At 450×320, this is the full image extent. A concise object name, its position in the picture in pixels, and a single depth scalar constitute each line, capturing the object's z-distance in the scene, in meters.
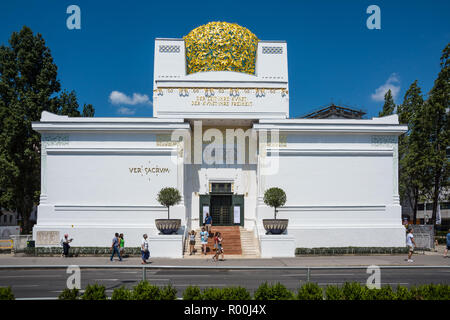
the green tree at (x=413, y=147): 32.72
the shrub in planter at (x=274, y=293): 7.85
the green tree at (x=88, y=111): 45.22
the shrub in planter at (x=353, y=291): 7.88
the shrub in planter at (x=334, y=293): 7.87
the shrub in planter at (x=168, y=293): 7.87
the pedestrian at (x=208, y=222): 25.81
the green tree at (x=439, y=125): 31.30
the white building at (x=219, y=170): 25.77
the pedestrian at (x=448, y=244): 22.77
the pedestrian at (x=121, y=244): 21.84
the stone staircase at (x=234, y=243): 23.97
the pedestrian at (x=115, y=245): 21.52
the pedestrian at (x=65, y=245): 22.77
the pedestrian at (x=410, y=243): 21.42
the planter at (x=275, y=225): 23.91
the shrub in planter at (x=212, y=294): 7.57
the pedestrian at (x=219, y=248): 20.86
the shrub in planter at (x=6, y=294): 7.57
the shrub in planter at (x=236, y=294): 7.60
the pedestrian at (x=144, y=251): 19.98
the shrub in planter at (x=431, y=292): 8.08
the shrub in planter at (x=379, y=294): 7.87
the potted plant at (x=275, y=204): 23.94
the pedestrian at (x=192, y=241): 22.86
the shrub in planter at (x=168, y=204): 23.62
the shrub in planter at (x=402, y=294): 8.01
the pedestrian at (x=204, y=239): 23.00
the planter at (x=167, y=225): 23.59
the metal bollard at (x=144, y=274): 8.39
